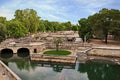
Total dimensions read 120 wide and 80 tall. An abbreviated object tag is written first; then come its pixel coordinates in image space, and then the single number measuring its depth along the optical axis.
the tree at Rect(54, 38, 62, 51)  19.22
